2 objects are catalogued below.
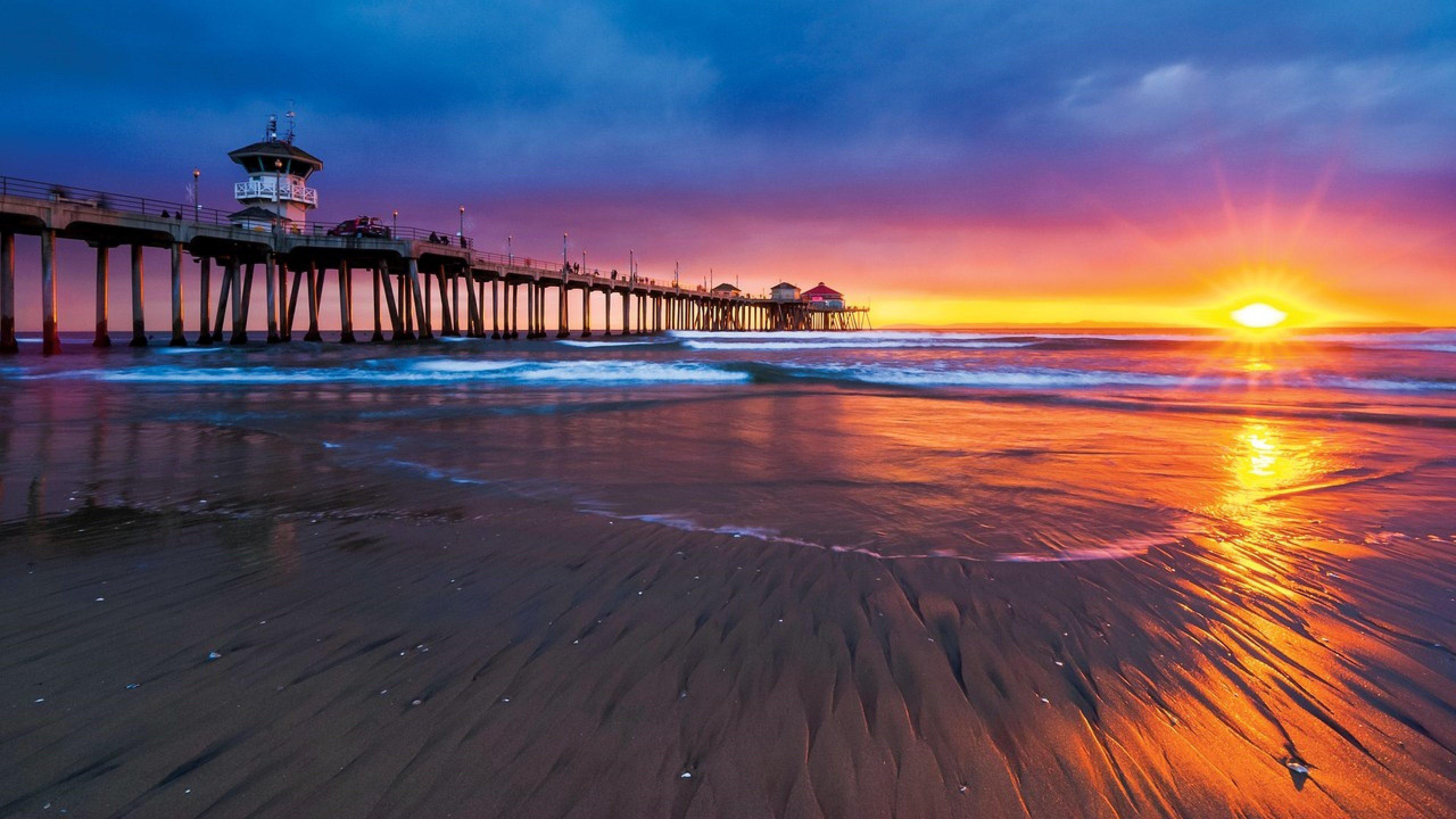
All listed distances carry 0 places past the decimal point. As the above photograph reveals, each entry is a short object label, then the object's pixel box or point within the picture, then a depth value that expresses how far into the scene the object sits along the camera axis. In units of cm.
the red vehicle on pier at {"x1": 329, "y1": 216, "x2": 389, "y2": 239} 3672
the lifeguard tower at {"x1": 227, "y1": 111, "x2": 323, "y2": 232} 4306
